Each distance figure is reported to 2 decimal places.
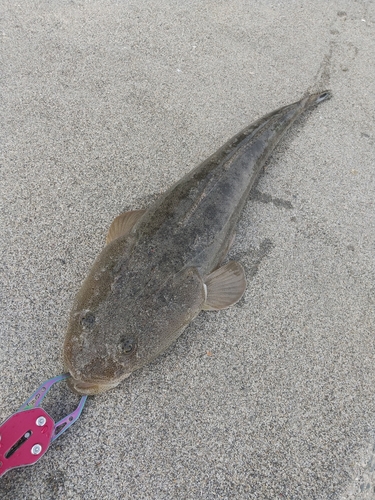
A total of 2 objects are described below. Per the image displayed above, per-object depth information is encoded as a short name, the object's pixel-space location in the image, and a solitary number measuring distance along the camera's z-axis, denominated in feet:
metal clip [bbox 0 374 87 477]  1.20
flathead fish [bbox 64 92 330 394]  1.26
